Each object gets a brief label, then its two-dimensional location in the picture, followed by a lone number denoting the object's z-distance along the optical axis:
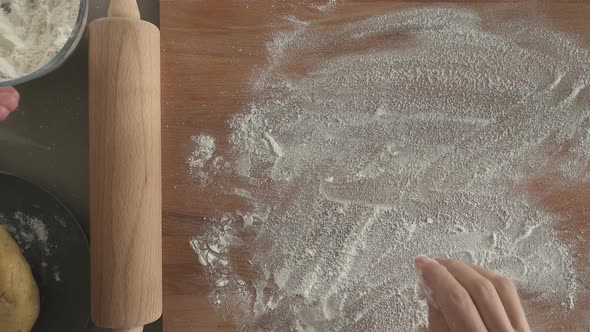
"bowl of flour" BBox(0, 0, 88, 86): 0.68
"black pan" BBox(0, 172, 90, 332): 0.73
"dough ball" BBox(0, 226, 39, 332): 0.66
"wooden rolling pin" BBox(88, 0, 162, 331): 0.67
